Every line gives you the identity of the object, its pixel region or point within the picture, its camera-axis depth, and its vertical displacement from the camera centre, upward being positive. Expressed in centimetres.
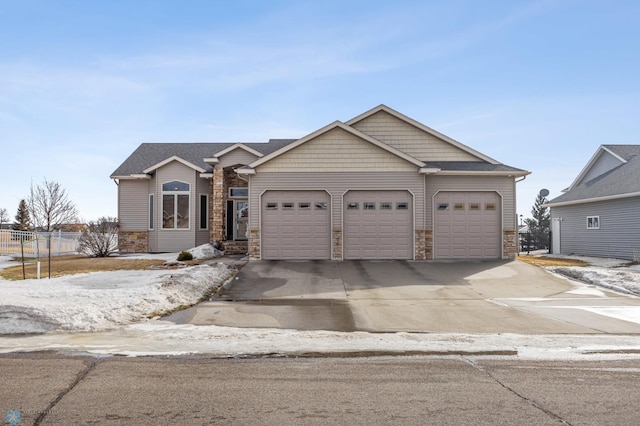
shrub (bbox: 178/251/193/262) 1836 -140
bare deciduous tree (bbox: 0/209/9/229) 6621 +109
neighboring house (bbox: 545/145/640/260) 2131 +48
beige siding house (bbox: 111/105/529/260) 1842 +93
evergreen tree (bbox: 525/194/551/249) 5025 -26
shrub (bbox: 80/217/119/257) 2211 -80
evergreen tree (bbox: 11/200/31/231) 5403 +54
